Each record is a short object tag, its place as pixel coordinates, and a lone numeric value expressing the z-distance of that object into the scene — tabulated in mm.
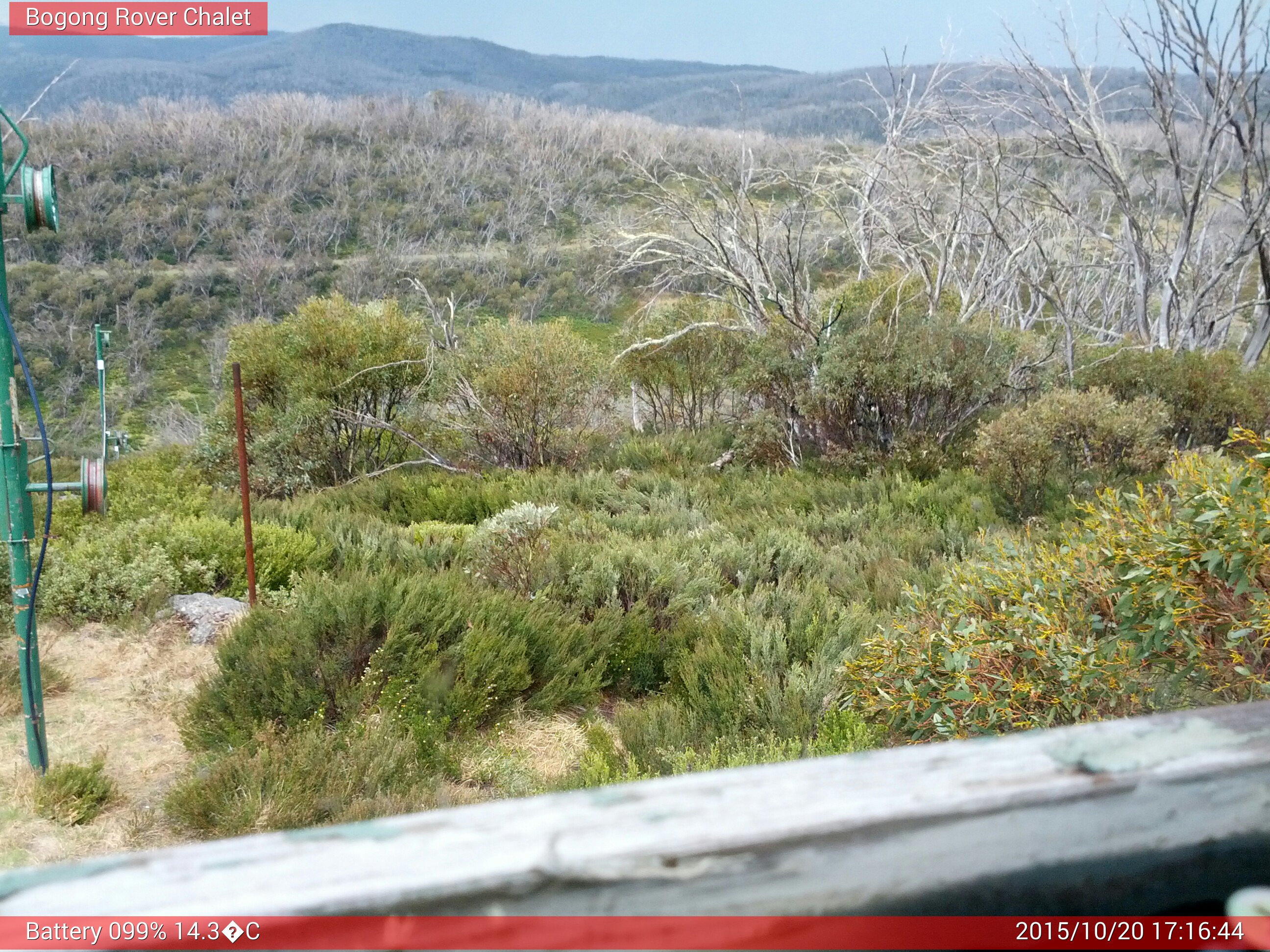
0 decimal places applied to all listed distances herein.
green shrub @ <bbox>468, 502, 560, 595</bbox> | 6019
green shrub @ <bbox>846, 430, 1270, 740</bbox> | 2486
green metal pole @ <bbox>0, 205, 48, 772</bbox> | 3373
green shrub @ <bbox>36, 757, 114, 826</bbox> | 3463
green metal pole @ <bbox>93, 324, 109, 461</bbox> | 4047
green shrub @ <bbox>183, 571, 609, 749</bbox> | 4152
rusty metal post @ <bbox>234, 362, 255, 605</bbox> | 5512
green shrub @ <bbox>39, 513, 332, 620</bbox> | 5785
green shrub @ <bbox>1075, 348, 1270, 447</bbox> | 8766
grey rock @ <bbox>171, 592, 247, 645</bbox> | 5547
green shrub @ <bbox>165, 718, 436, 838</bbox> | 3188
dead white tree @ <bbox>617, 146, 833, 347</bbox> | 10414
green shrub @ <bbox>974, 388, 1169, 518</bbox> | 7438
